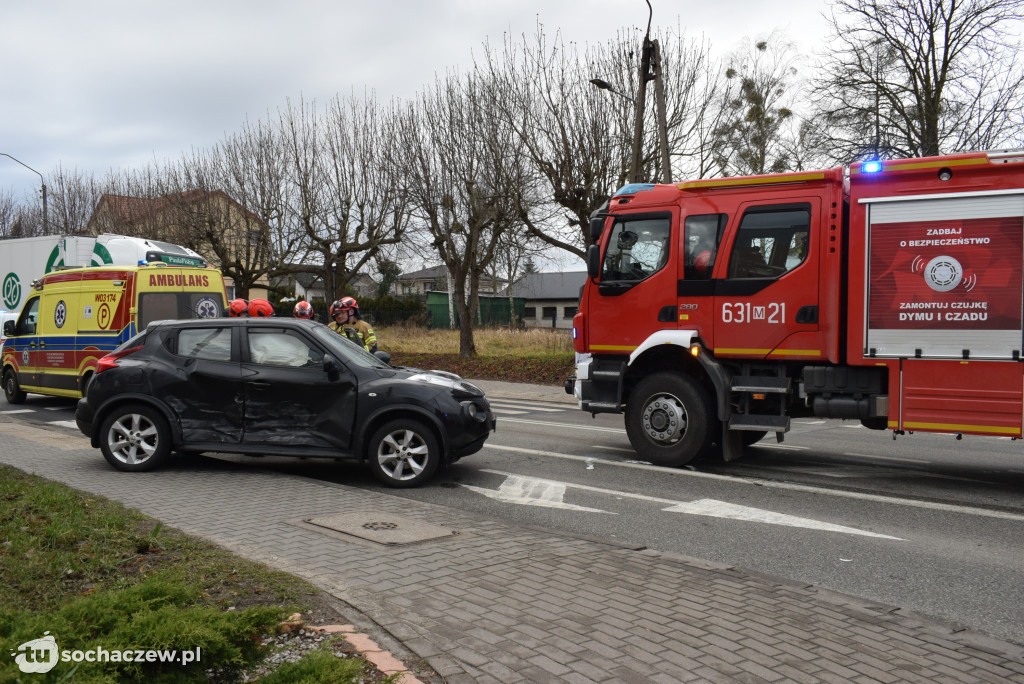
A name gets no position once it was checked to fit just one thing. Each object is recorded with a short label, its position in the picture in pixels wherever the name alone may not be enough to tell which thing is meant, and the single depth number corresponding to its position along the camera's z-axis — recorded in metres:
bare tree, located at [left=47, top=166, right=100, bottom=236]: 38.88
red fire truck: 7.59
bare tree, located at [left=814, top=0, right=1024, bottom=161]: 21.00
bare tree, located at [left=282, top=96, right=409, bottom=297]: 28.14
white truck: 16.48
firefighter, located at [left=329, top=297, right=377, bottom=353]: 11.17
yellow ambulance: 13.28
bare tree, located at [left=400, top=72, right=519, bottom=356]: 23.02
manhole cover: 5.82
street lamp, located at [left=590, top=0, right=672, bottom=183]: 17.53
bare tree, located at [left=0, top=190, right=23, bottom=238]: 42.75
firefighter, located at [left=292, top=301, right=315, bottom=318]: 10.95
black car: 7.97
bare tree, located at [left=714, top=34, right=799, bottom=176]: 22.84
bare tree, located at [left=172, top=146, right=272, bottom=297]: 30.59
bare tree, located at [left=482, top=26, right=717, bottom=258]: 20.70
